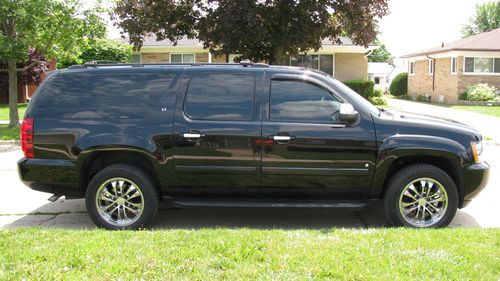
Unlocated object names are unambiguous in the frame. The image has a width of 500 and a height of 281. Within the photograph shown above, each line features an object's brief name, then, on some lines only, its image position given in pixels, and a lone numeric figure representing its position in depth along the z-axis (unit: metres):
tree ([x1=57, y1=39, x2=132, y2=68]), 27.33
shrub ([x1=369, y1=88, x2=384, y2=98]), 27.03
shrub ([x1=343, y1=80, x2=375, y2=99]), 25.23
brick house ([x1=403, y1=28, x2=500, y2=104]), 29.27
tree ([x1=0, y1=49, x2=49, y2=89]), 25.41
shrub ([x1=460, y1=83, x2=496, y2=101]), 27.25
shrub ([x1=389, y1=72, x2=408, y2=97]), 41.47
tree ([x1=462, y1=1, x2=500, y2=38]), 73.69
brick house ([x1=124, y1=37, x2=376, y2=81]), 26.56
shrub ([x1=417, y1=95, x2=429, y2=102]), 34.10
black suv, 5.29
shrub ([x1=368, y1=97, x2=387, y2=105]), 25.41
